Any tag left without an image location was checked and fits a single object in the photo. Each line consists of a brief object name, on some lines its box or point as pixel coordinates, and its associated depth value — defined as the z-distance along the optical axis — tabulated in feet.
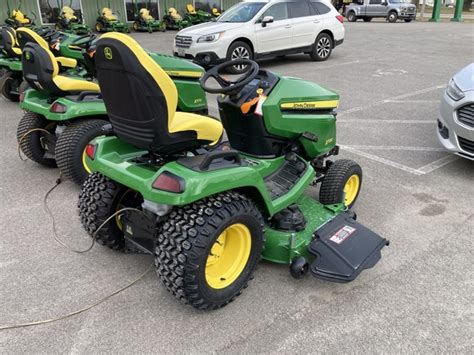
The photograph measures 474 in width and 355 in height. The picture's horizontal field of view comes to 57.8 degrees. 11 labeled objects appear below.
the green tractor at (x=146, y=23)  62.75
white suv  31.04
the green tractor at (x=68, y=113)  13.41
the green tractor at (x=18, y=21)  45.91
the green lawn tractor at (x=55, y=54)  20.61
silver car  14.16
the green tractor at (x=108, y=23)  59.62
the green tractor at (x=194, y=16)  67.00
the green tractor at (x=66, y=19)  55.72
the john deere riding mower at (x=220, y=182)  7.62
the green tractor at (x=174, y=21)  65.62
